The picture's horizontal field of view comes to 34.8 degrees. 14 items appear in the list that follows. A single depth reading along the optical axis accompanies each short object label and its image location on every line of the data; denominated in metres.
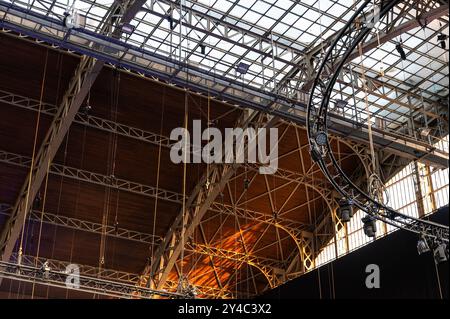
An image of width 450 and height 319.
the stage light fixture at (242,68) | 22.70
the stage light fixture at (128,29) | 20.45
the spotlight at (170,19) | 21.28
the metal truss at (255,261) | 31.89
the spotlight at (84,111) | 25.27
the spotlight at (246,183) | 27.79
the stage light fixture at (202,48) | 22.43
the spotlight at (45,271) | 21.12
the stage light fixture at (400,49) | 21.52
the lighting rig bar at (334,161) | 16.61
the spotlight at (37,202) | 24.86
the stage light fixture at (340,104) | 24.05
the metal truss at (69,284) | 20.77
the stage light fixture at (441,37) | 20.98
